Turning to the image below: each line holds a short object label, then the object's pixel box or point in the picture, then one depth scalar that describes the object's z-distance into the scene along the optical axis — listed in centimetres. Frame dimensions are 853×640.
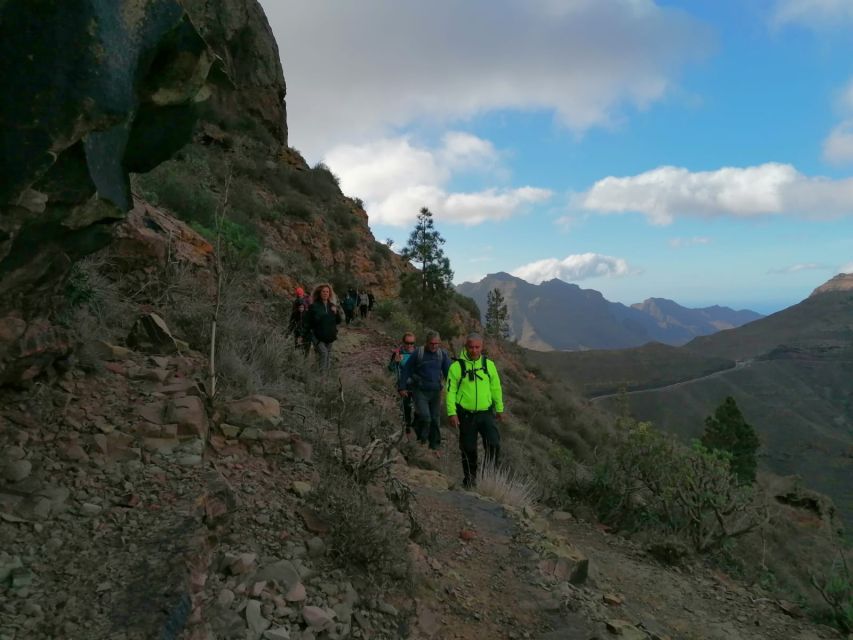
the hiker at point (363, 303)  1697
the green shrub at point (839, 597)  511
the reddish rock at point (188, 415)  329
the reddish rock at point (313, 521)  317
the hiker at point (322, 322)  817
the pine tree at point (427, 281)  2295
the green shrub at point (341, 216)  2290
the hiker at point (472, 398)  586
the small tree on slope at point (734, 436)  2602
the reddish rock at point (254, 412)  377
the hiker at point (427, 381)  736
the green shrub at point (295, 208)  1950
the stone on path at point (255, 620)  234
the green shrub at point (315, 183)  2255
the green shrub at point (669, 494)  638
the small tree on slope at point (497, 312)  4321
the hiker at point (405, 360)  783
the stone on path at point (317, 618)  252
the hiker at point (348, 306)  1552
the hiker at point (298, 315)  902
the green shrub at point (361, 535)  305
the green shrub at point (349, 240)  2180
